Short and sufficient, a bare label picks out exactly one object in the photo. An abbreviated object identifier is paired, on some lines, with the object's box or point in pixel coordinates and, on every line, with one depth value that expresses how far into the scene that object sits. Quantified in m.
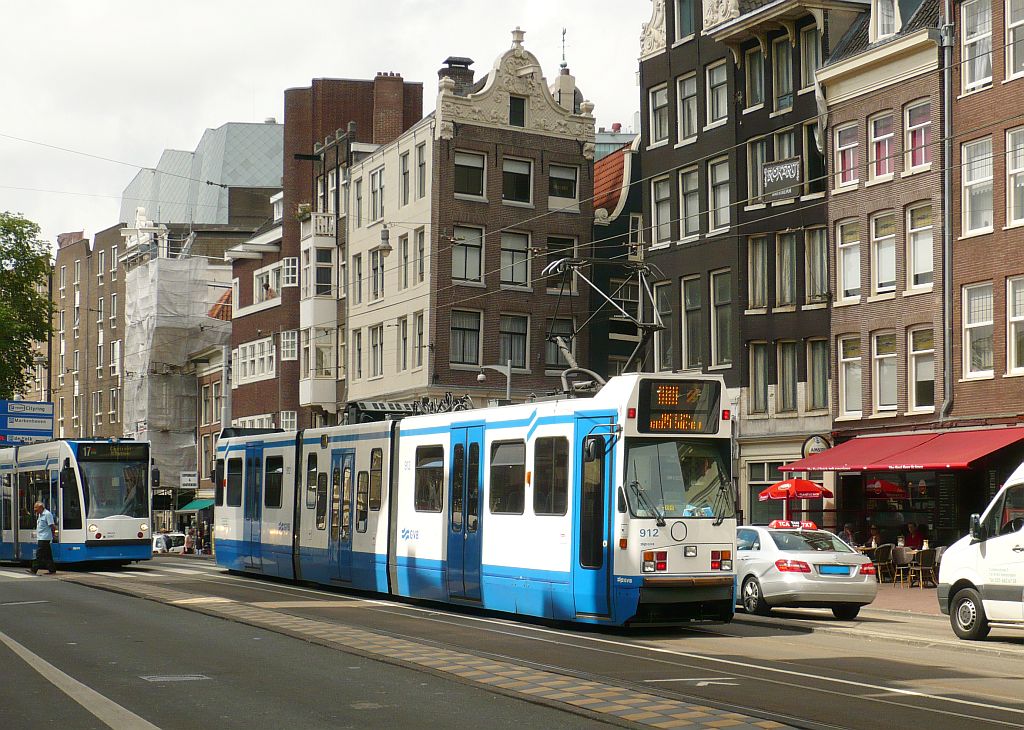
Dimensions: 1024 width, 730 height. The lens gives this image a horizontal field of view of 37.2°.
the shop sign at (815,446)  36.94
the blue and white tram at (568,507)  17.98
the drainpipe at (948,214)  33.47
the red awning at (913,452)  30.88
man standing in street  33.41
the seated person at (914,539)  33.48
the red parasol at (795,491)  33.47
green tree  64.12
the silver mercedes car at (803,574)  22.44
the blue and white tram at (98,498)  34.53
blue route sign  65.31
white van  18.02
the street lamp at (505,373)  46.31
